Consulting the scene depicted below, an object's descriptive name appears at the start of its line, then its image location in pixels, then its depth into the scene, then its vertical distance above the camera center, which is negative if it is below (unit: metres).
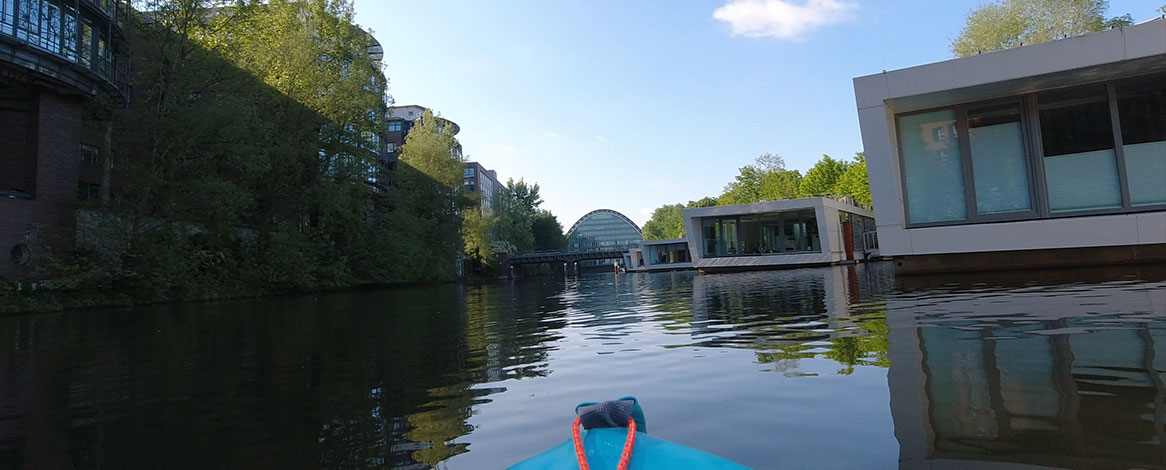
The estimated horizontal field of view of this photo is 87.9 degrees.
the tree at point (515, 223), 78.62 +7.89
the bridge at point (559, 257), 76.88 +2.95
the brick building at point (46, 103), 20.55 +7.86
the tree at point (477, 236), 59.28 +4.80
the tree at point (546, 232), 99.25 +8.02
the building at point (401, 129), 57.96 +19.65
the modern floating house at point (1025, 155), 12.57 +2.25
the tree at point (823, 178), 61.11 +8.93
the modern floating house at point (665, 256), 64.31 +2.05
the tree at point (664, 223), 122.51 +11.14
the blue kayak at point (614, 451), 1.48 -0.44
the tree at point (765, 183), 63.19 +9.51
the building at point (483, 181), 100.99 +18.92
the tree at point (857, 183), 53.66 +7.42
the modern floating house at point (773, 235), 37.72 +2.27
